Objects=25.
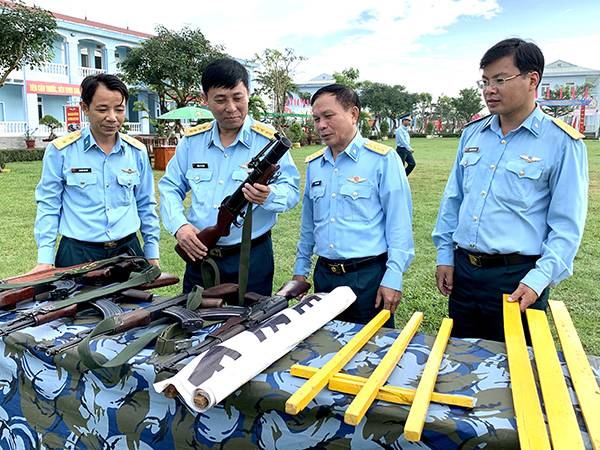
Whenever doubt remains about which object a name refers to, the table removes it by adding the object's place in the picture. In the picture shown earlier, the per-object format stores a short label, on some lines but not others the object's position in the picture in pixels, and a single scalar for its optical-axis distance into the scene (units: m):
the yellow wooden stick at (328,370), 1.15
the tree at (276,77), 31.75
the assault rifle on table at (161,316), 1.61
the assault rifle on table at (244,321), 1.41
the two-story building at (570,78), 63.51
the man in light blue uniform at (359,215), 2.31
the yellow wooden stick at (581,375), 1.08
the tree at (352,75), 54.88
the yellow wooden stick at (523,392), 1.02
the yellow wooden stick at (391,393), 1.18
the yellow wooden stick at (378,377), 1.09
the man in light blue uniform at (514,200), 1.97
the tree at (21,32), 12.22
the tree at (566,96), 50.78
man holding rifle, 2.29
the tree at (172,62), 16.72
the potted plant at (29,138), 19.98
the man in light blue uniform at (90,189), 2.56
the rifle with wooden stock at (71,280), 1.96
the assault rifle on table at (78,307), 1.73
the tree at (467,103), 61.06
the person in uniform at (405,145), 13.68
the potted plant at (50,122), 21.21
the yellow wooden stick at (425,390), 1.03
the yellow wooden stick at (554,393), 1.01
